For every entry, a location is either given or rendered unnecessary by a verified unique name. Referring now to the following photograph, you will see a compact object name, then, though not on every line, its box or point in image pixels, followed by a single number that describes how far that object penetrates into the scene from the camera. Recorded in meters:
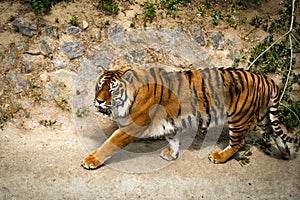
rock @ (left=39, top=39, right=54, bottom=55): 12.37
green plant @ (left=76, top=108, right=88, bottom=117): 11.49
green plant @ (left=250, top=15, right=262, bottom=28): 14.22
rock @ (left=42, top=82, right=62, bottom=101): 11.67
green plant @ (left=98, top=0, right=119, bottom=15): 13.63
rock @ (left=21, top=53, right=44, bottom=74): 12.02
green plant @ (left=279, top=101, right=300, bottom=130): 11.65
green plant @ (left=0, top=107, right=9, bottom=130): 10.97
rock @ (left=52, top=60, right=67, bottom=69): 12.23
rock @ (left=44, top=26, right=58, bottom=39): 12.66
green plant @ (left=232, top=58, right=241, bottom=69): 13.19
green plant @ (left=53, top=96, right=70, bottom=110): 11.55
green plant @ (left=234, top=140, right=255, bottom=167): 10.70
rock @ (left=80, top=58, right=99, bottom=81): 12.32
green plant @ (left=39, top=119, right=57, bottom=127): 11.10
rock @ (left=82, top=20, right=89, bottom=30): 13.07
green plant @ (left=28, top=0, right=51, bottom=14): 13.01
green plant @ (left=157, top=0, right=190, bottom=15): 14.21
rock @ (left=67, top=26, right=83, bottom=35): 12.90
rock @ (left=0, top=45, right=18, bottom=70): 11.92
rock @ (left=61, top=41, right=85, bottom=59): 12.52
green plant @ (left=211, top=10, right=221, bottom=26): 14.12
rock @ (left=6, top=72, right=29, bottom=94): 11.66
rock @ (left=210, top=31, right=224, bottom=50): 13.67
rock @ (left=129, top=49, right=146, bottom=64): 12.87
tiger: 9.25
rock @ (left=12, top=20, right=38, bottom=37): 12.57
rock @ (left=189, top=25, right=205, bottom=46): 13.69
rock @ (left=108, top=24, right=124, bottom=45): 13.10
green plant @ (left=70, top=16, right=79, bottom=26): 12.95
